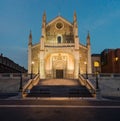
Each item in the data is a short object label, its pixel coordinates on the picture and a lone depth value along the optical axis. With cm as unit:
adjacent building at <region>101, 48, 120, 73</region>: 2606
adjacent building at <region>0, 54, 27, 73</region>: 2967
